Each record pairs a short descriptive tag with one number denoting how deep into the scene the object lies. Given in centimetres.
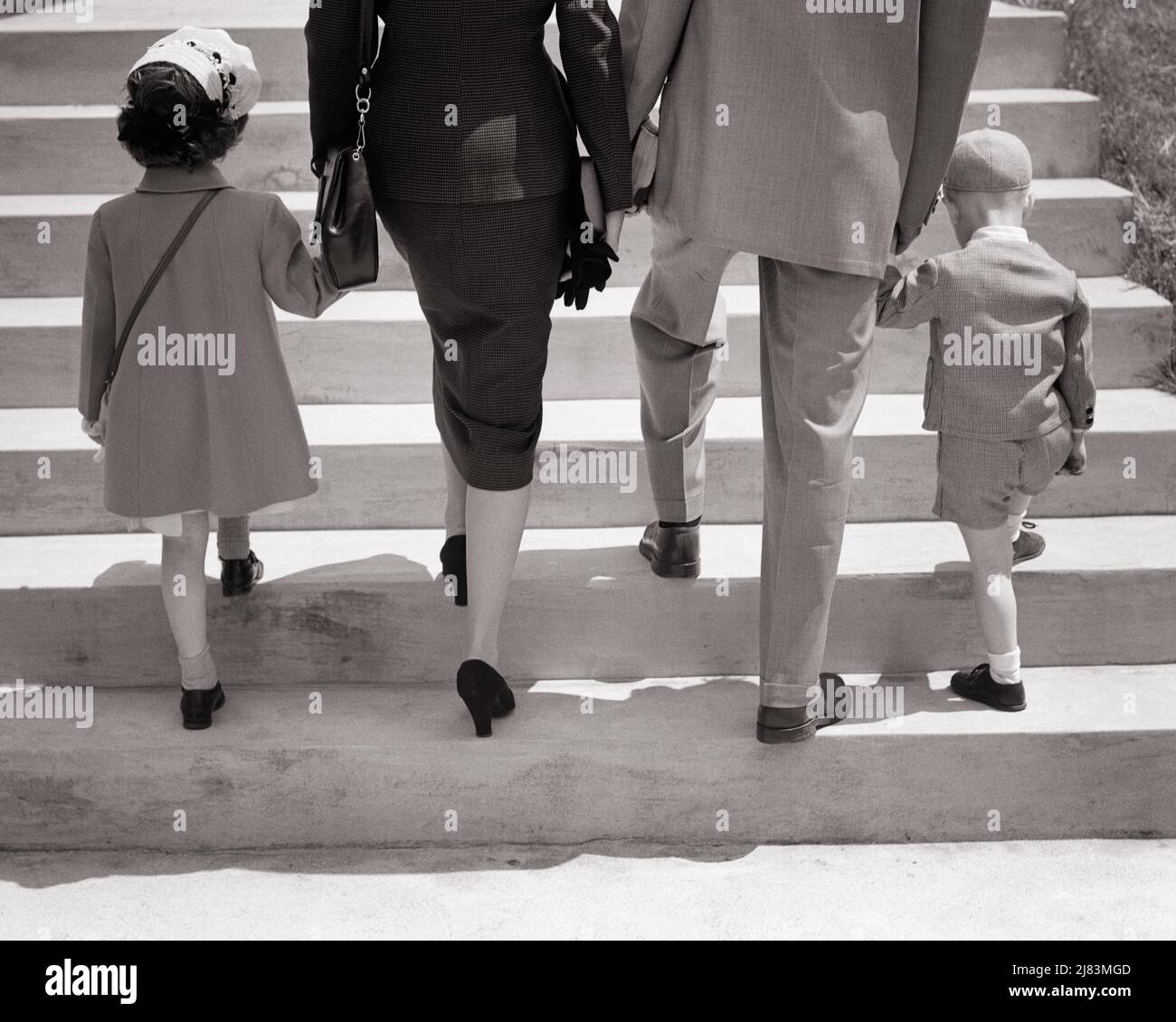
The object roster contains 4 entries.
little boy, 299
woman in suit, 266
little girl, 292
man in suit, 268
